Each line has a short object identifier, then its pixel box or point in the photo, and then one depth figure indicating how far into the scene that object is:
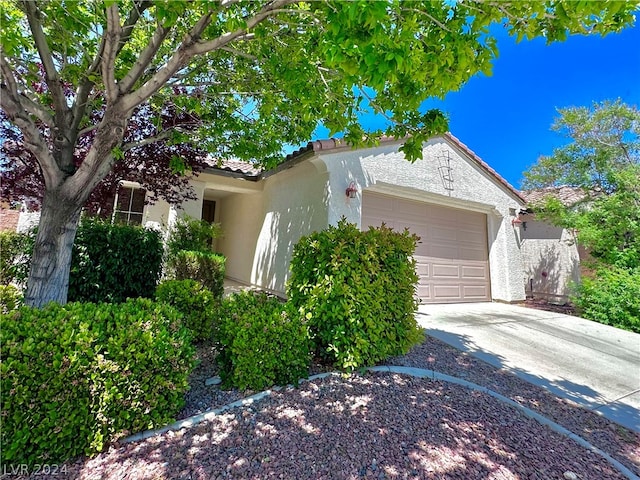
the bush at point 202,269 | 6.92
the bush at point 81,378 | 2.21
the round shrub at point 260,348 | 3.32
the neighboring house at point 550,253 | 11.05
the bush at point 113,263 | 5.34
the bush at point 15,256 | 5.27
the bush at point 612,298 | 7.61
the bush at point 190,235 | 8.05
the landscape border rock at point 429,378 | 2.67
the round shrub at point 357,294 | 3.82
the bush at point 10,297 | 4.09
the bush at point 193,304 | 4.53
